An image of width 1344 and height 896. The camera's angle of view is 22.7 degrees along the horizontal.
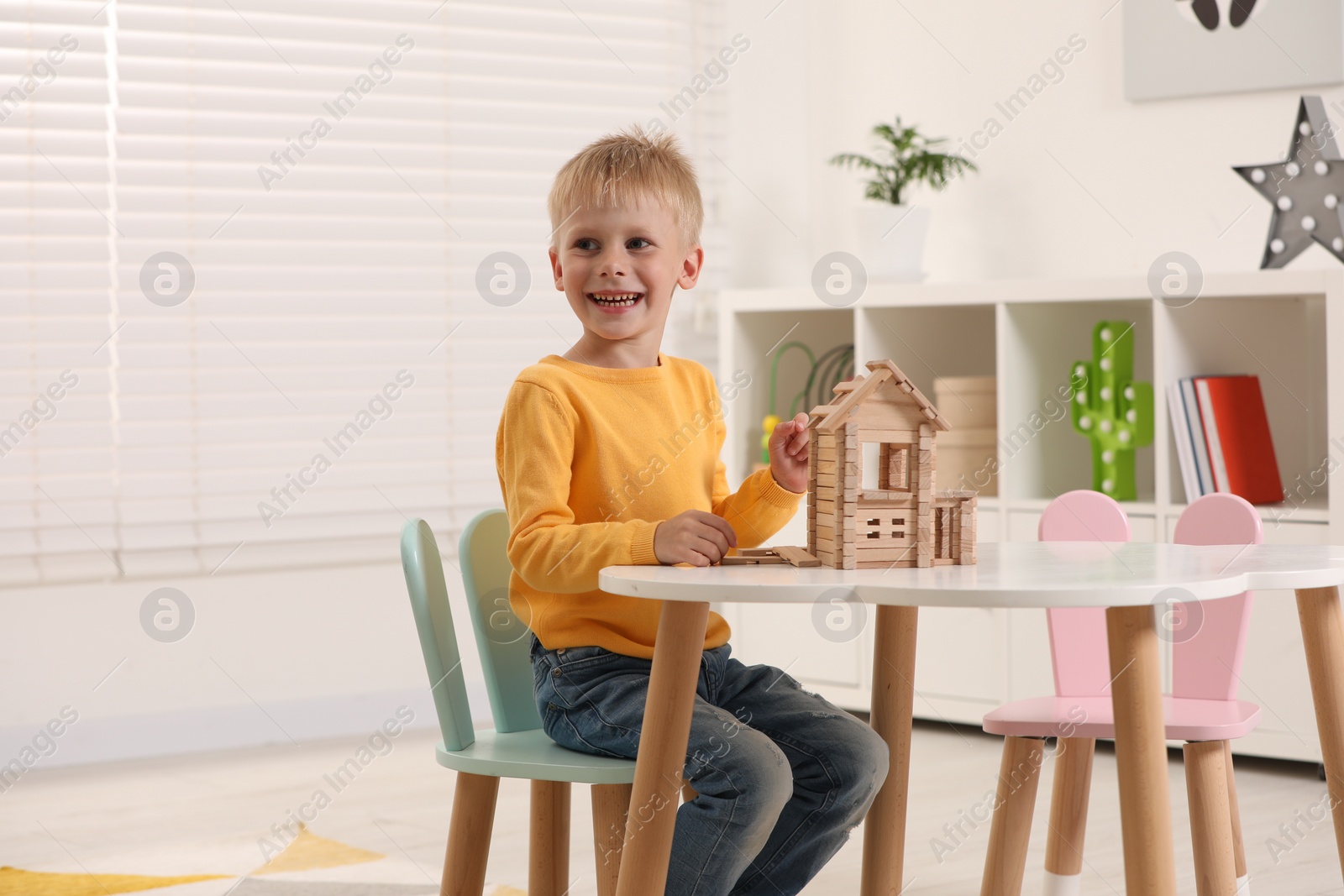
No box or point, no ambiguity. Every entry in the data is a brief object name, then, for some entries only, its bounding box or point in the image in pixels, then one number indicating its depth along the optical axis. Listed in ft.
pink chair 12.15
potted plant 17.24
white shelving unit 15.08
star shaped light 15.46
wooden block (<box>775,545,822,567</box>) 11.37
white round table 10.88
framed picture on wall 16.02
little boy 11.49
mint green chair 11.63
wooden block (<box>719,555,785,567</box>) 11.43
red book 15.38
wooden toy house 11.31
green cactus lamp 15.82
